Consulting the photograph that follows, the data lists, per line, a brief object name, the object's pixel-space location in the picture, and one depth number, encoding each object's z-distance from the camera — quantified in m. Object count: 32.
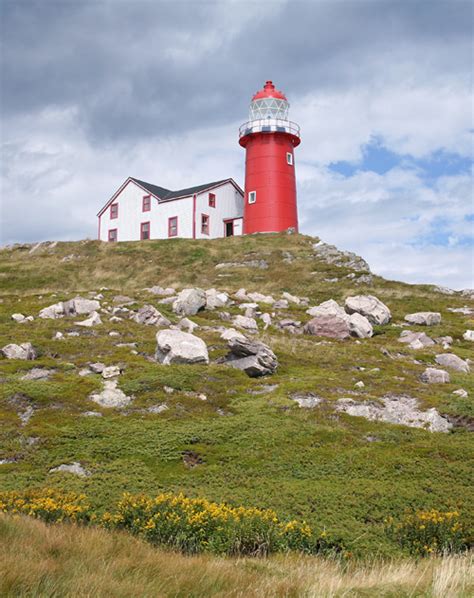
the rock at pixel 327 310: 35.50
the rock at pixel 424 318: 36.28
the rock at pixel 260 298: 39.47
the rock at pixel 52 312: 32.78
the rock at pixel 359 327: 31.80
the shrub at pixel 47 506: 11.33
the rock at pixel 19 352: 24.20
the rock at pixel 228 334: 26.74
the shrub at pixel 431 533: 11.59
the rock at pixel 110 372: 21.78
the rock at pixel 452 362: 26.36
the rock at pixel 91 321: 29.84
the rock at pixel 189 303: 34.00
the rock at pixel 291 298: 41.18
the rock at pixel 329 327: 31.30
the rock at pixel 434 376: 23.16
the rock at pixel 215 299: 35.78
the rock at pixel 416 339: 30.77
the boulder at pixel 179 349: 23.31
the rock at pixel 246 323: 31.85
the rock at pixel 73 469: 14.88
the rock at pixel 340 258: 54.46
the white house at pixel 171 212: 72.69
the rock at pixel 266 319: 33.03
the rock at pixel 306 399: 19.45
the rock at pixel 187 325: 29.42
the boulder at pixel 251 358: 22.72
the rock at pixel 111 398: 19.39
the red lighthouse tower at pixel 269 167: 70.38
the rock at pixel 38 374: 21.53
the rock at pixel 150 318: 30.84
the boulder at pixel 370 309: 35.34
